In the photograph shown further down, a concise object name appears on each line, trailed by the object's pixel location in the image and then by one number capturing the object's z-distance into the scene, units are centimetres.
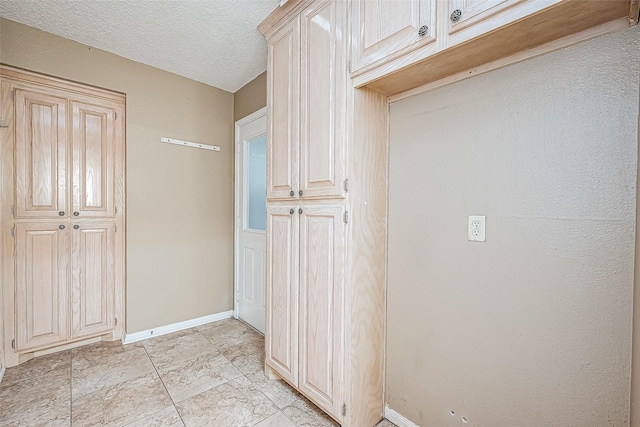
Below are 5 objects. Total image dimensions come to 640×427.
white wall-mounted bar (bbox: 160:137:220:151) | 268
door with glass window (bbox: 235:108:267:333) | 273
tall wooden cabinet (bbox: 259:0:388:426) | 142
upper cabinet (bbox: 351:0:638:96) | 90
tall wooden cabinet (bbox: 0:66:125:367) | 208
